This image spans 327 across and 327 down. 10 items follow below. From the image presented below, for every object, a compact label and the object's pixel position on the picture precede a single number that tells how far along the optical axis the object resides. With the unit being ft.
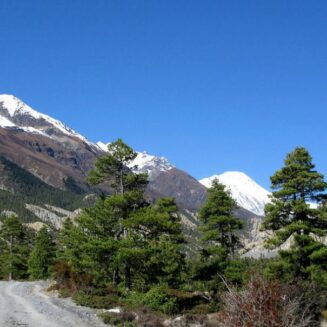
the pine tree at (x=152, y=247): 102.06
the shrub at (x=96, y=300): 98.43
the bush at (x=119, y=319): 80.08
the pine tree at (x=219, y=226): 128.36
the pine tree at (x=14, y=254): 256.93
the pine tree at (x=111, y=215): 109.29
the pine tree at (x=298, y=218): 101.40
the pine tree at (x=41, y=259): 232.73
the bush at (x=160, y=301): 94.89
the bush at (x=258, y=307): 38.39
